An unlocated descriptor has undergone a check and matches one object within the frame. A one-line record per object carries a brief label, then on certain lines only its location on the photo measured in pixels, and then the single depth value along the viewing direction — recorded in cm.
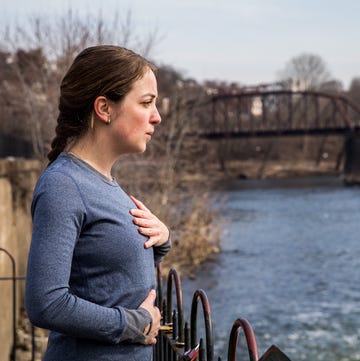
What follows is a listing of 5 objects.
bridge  7125
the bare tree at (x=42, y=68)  1521
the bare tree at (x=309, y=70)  11212
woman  186
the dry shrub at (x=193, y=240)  1981
